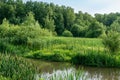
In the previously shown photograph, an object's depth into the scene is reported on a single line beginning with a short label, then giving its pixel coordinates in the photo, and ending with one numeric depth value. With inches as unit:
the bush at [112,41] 1069.1
